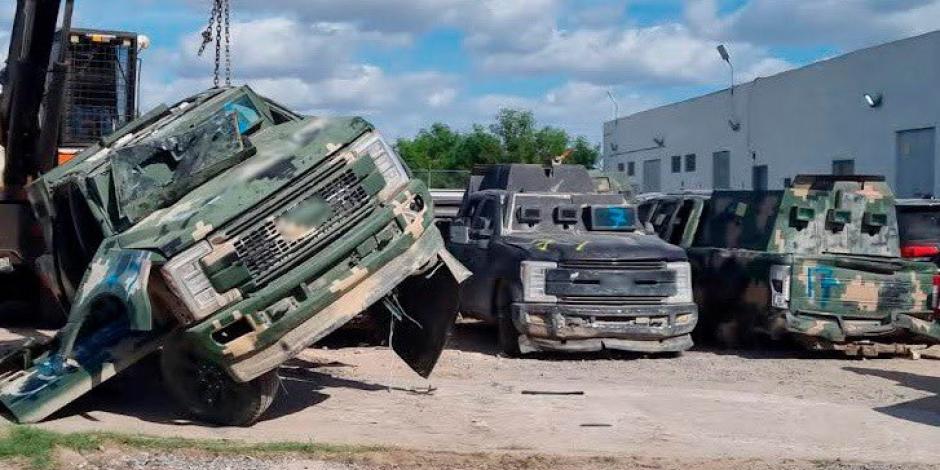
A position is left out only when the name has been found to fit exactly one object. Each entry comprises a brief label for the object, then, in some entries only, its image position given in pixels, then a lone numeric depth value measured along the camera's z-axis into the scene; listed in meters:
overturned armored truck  9.00
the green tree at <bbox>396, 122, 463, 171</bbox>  50.94
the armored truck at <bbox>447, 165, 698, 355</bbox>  14.00
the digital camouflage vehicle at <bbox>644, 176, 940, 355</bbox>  14.38
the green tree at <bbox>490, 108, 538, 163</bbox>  51.81
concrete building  29.36
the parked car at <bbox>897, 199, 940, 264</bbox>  15.65
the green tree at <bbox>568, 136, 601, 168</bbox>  53.16
